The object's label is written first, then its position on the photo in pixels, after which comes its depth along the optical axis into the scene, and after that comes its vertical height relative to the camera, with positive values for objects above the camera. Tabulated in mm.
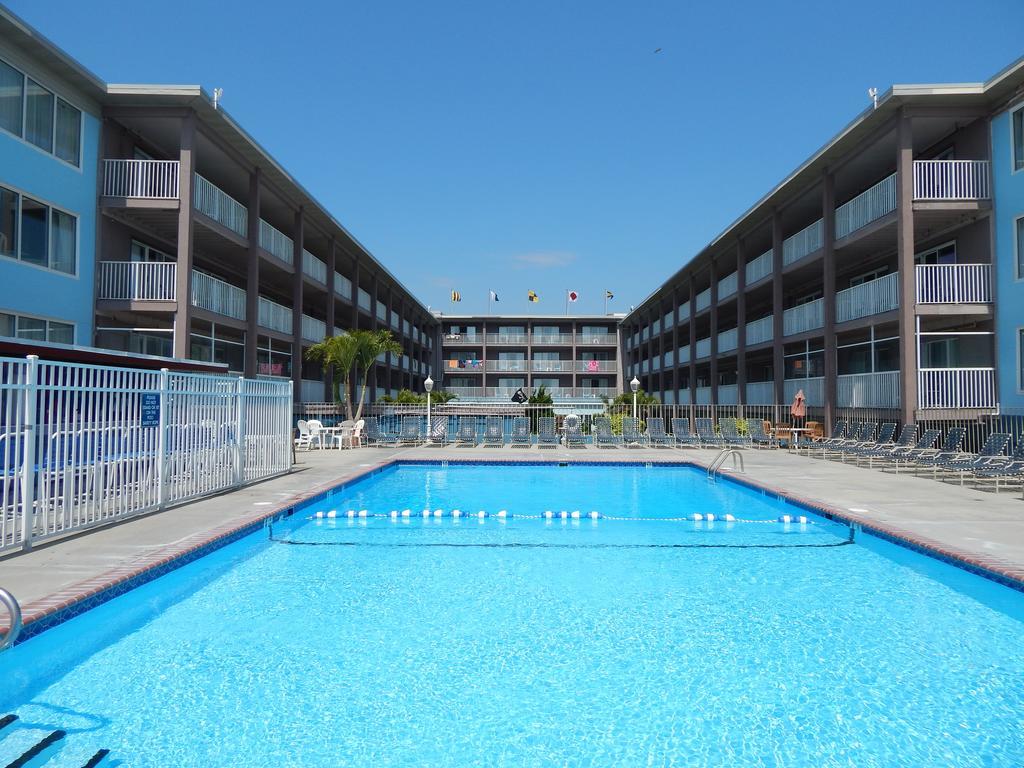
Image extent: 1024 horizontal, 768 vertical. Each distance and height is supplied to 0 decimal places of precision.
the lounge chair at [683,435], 21391 -1018
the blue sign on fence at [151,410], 8070 -108
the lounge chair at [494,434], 22016 -1052
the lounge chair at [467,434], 22188 -1068
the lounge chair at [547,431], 21969 -935
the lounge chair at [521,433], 22250 -1025
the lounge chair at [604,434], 22203 -1036
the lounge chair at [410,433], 22688 -1068
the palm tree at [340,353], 23547 +1890
